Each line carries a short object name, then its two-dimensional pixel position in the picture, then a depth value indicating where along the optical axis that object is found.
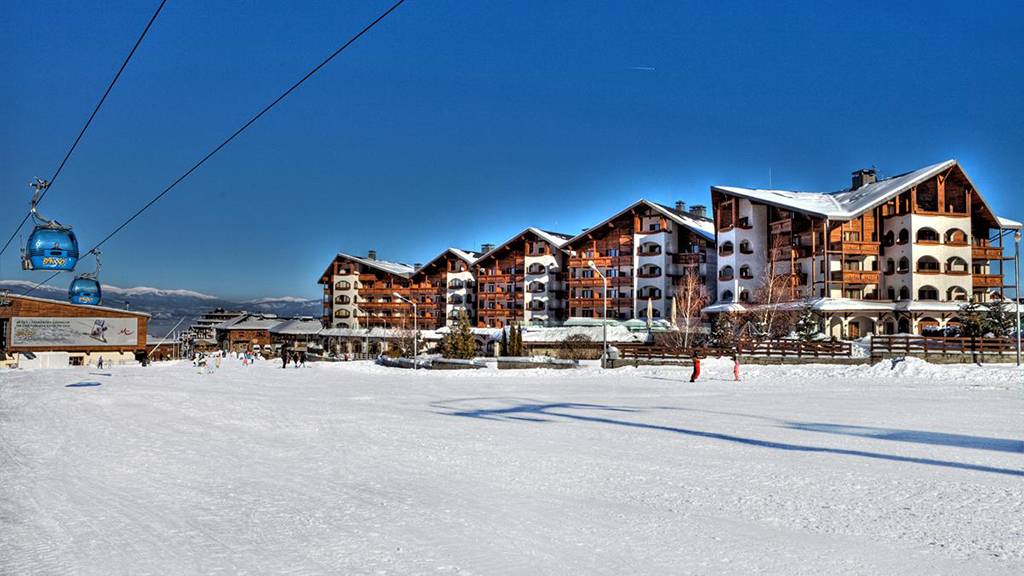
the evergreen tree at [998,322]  36.53
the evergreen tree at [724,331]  39.87
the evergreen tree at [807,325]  38.56
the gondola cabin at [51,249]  17.14
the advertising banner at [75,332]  62.38
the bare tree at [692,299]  49.25
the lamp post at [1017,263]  29.21
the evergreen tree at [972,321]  36.34
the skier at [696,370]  27.12
